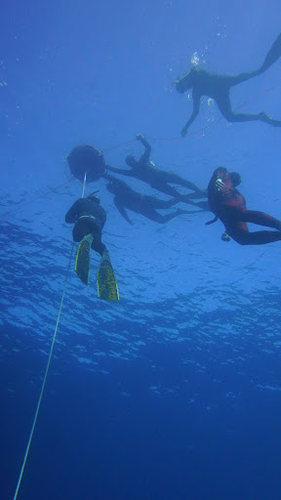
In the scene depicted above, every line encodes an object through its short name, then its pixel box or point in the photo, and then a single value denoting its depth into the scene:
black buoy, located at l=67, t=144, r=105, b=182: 10.60
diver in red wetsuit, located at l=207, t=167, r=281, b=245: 5.29
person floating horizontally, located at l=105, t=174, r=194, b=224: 11.91
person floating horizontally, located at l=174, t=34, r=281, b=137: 10.10
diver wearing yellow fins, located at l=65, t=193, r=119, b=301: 5.59
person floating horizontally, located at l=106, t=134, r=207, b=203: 11.12
